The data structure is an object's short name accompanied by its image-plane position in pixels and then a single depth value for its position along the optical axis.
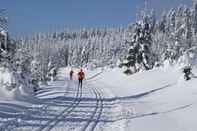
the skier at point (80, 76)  40.66
